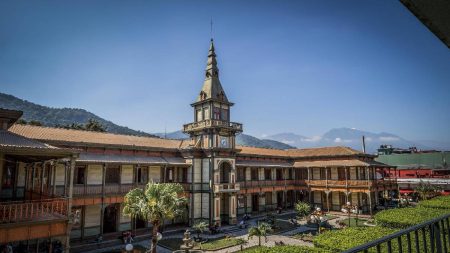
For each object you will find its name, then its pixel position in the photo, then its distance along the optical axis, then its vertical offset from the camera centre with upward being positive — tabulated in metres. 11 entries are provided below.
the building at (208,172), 26.19 -1.19
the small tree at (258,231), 23.62 -5.55
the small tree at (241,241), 25.12 -6.92
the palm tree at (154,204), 19.77 -2.81
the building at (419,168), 55.09 -1.35
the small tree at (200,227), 26.64 -5.93
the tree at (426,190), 46.35 -4.68
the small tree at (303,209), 33.28 -5.32
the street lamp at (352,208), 39.00 -6.22
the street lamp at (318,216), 31.02 -6.19
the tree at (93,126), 53.50 +6.86
